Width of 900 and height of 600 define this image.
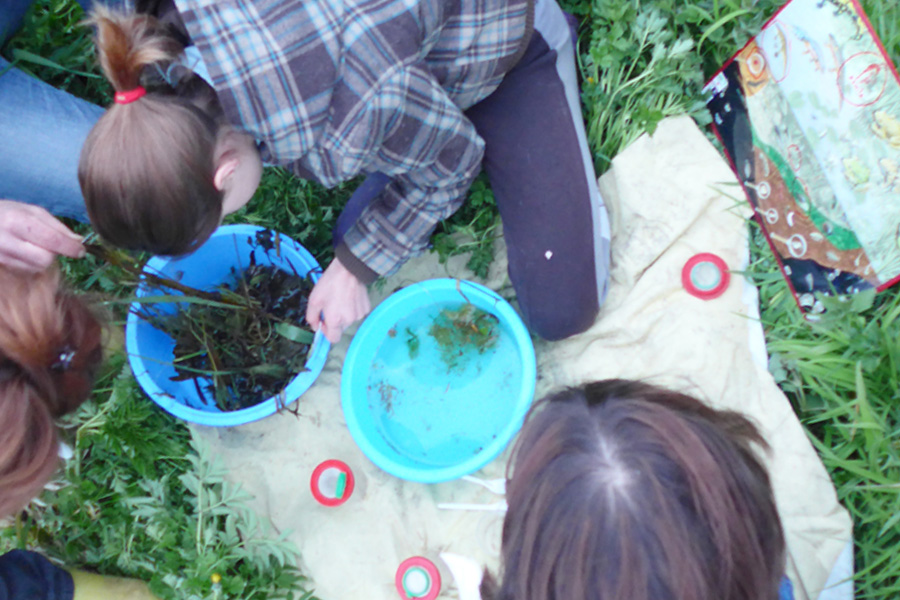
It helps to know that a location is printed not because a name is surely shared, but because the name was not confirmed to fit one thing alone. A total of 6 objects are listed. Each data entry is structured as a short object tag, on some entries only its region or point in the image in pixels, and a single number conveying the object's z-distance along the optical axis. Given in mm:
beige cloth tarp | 1370
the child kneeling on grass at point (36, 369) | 853
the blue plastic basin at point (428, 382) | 1451
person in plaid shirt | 817
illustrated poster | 1066
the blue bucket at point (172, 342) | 1297
